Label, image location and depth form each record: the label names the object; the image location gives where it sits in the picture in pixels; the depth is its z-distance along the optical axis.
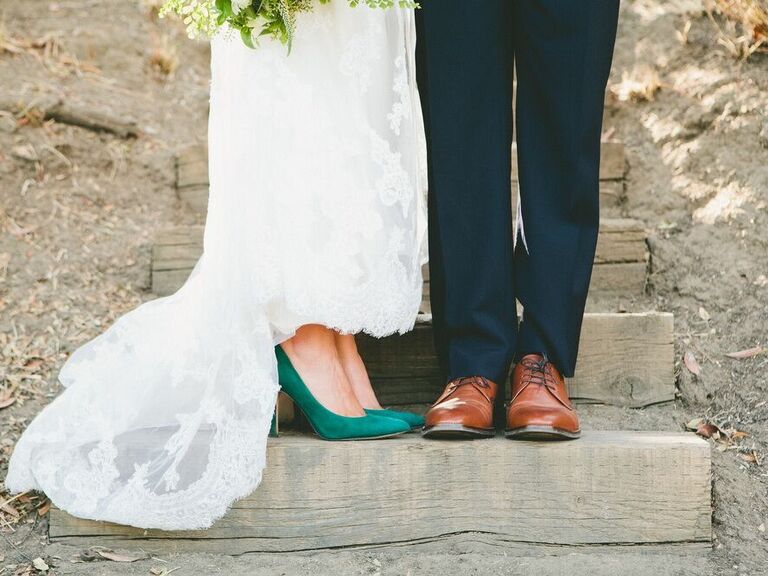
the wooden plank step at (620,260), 3.34
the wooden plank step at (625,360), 3.04
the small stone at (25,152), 3.66
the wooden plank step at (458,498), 2.76
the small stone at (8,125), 3.69
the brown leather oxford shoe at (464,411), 2.77
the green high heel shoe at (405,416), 2.89
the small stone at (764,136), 3.43
